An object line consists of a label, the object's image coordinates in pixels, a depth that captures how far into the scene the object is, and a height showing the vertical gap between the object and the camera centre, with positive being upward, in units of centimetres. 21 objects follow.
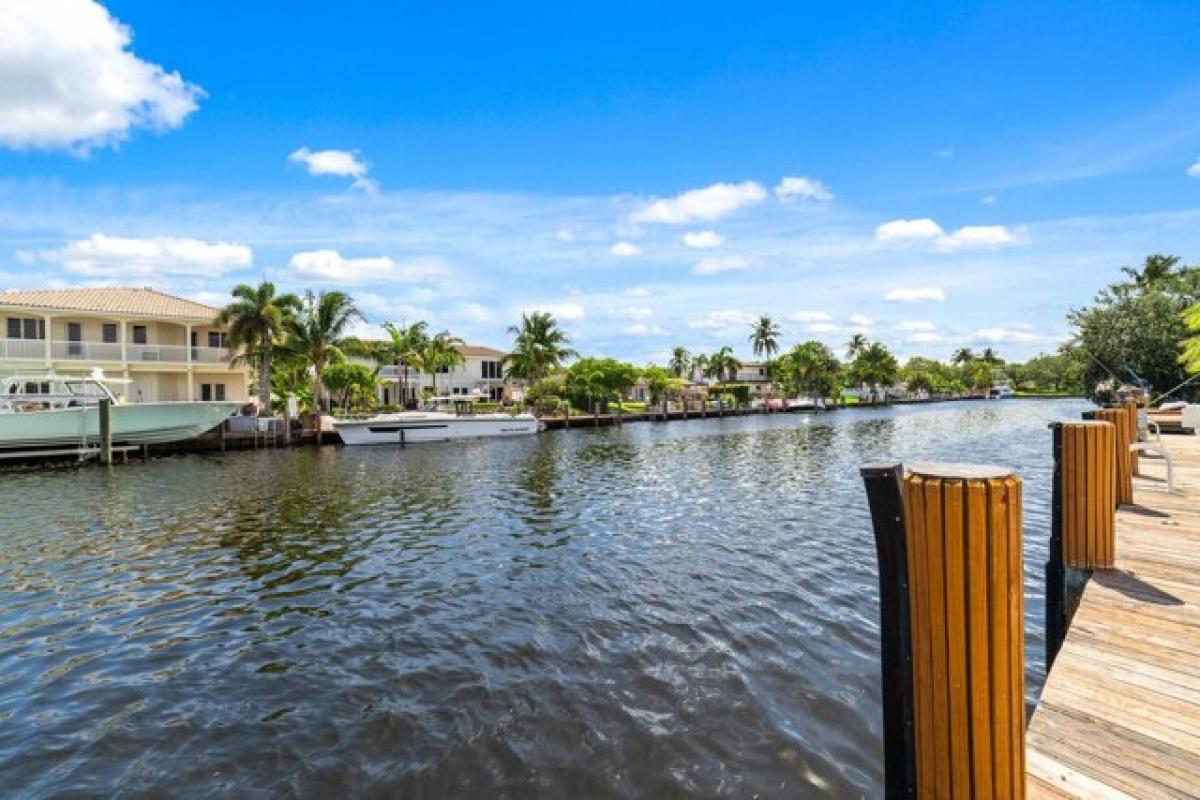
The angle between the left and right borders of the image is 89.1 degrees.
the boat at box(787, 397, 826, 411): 9231 -307
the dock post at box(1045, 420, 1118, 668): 597 -126
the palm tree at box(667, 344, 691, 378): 11681 +476
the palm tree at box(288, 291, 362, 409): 4192 +462
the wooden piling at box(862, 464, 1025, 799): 241 -98
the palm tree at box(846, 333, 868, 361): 12569 +794
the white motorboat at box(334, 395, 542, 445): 3784 -220
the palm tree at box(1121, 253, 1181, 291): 5094 +950
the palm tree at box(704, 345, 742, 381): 10838 +379
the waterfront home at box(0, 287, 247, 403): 3444 +364
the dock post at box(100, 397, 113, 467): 2845 -156
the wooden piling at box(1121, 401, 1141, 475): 1144 -102
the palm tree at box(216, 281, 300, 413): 3791 +487
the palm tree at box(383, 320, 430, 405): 5881 +455
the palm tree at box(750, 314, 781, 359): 11244 +906
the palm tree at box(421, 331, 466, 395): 6066 +398
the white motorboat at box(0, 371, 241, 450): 2719 -84
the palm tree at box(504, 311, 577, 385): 5984 +451
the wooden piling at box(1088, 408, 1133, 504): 888 -117
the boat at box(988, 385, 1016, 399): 14462 -307
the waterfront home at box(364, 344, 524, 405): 6792 +143
